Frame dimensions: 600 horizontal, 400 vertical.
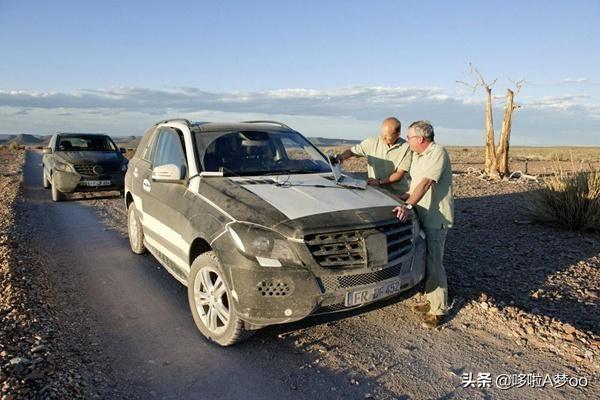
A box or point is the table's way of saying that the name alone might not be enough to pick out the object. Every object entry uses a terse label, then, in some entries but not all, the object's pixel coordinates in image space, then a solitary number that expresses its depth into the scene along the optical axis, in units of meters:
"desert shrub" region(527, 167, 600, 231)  8.67
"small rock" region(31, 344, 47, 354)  3.92
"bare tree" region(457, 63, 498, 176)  18.05
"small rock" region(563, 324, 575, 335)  4.36
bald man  5.90
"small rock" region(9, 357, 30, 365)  3.70
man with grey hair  4.61
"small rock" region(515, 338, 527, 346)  4.29
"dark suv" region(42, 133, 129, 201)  12.21
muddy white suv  3.76
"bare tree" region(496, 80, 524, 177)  17.69
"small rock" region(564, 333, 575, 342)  4.25
